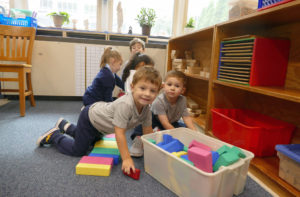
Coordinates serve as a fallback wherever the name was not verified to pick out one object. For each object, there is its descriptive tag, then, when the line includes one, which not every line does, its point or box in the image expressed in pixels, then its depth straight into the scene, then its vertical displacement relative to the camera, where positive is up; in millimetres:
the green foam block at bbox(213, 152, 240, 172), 834 -364
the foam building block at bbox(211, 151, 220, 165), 909 -385
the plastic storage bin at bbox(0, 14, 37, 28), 2551 +428
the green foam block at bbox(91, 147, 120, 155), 1211 -513
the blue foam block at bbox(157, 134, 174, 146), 1103 -388
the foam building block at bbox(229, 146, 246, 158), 920 -363
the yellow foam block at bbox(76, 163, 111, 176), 1024 -524
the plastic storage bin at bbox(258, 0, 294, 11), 971 +314
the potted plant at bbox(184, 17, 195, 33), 2494 +460
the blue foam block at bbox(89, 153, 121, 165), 1142 -513
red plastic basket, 1152 -373
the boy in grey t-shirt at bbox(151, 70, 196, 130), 1362 -256
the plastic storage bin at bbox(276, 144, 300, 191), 882 -400
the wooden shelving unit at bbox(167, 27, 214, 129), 2025 +142
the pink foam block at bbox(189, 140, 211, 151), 1061 -397
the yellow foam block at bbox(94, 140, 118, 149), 1314 -520
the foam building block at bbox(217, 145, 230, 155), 950 -368
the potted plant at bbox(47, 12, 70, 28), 3076 +593
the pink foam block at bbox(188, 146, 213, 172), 826 -364
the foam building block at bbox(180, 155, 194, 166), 900 -416
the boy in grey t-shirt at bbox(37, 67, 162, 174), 1049 -300
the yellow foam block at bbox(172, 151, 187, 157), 983 -413
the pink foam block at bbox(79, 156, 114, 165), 1076 -507
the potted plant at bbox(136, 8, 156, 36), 3277 +667
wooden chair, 2195 +125
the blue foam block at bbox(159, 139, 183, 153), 1023 -397
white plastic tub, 781 -439
